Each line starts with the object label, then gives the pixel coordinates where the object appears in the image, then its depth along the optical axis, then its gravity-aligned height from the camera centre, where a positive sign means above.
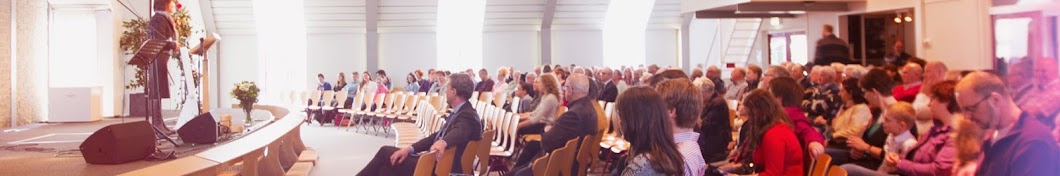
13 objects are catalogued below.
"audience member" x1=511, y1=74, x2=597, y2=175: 6.54 -0.14
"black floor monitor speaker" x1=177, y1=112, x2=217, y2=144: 8.47 -0.21
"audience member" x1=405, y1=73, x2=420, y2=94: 17.94 +0.28
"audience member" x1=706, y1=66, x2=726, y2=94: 10.48 +0.19
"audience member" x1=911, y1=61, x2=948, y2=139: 5.75 -0.04
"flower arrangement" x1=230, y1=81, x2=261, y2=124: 12.40 +0.09
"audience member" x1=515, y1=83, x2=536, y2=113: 11.71 +0.02
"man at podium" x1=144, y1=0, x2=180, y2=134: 8.48 +0.36
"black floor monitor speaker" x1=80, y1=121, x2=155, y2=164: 7.09 -0.26
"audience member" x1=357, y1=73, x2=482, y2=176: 5.73 -0.21
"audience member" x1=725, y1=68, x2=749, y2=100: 10.36 +0.08
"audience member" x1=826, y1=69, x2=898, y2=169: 5.96 -0.23
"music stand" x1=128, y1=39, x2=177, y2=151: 7.68 +0.36
